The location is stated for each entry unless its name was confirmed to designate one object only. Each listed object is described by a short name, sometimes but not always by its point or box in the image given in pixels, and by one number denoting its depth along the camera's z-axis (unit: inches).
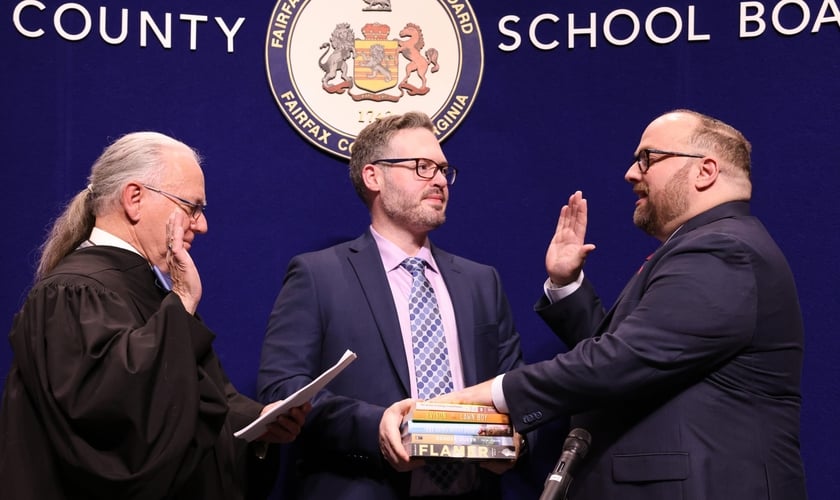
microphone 91.1
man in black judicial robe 95.0
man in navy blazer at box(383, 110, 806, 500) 107.0
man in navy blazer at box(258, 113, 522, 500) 126.2
